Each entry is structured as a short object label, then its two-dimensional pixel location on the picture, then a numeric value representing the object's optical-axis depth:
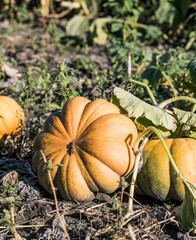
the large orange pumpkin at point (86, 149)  2.76
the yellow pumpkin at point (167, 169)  2.80
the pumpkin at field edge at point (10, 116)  3.71
